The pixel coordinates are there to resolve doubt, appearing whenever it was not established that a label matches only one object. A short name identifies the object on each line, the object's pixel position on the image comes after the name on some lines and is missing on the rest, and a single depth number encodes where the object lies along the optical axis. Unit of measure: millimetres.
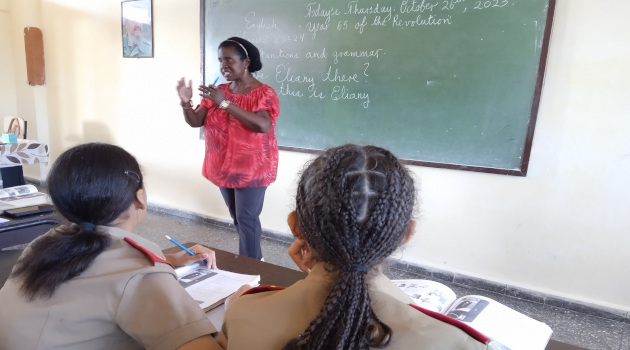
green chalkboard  2236
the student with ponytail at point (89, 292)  715
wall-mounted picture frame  3658
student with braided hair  554
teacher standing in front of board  2068
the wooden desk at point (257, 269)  1088
